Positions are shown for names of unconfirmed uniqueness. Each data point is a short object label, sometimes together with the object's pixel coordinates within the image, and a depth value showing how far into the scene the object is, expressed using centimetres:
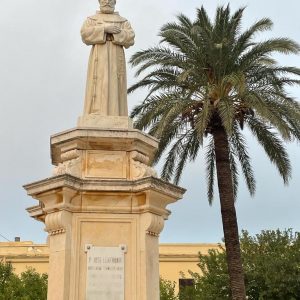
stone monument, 829
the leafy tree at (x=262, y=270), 2620
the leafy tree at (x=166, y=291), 3084
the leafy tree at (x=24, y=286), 2914
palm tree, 1777
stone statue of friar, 962
